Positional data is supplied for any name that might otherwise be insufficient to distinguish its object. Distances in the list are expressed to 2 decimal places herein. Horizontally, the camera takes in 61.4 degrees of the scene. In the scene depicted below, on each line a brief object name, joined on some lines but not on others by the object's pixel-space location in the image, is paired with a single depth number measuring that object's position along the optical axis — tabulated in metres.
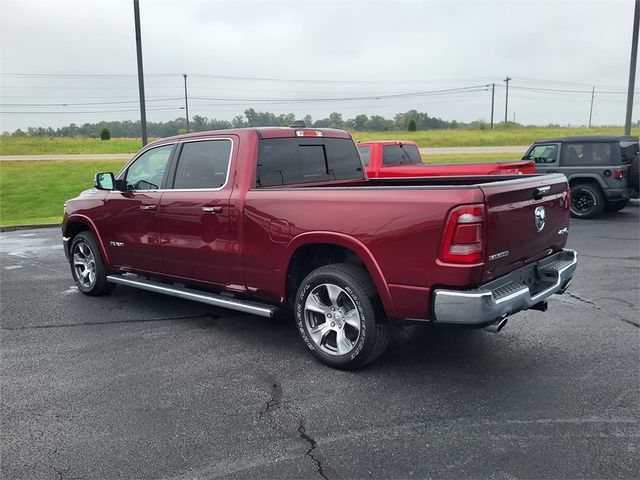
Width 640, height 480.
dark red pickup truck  3.56
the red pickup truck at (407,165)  10.54
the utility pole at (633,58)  16.20
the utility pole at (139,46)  14.41
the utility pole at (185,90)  66.94
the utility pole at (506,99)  89.19
